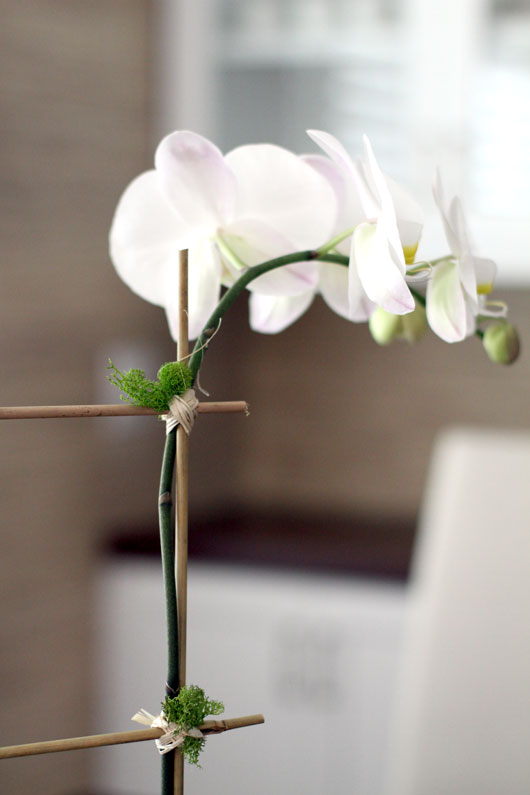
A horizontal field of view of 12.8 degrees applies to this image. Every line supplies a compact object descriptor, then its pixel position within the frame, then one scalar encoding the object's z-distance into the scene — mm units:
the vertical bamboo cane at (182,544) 984
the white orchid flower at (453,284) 1014
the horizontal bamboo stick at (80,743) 962
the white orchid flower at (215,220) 1030
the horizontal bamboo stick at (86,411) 970
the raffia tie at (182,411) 989
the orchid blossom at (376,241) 979
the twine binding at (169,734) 978
